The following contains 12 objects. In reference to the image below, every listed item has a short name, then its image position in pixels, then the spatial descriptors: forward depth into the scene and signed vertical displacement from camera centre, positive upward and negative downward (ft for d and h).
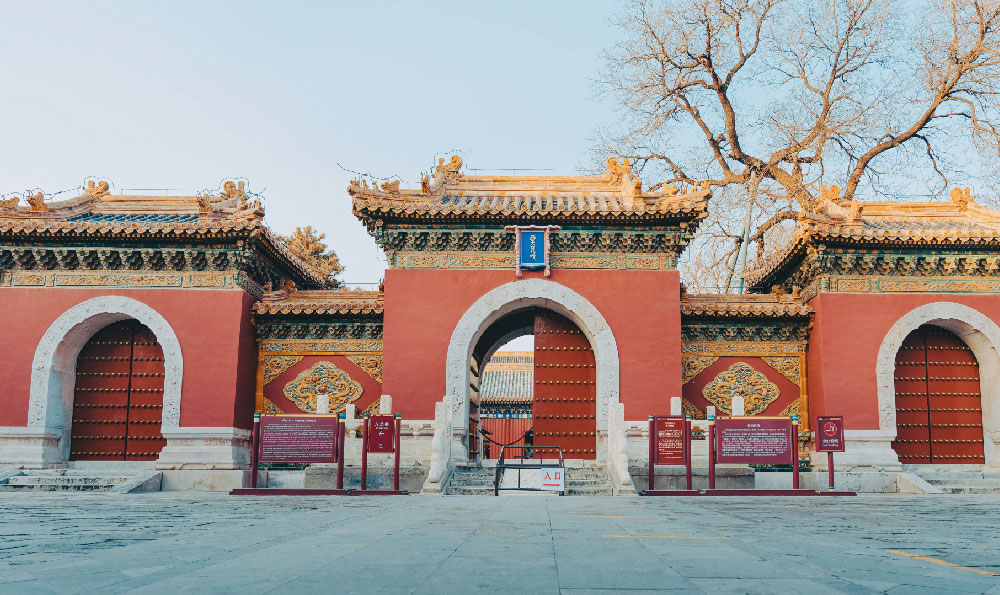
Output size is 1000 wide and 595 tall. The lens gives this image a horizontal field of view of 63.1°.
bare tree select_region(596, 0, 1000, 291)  65.00 +24.15
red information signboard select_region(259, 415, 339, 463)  38.27 -2.05
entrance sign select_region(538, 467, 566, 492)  37.83 -3.73
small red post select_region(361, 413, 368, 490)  38.72 -2.84
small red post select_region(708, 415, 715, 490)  38.34 -2.37
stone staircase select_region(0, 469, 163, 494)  41.16 -4.54
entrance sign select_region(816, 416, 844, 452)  39.45 -1.51
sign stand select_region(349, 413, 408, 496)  39.22 -1.84
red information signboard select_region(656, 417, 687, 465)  39.29 -1.90
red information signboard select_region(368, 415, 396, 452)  39.40 -1.79
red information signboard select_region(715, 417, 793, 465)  38.60 -1.86
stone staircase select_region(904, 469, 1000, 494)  40.81 -3.85
